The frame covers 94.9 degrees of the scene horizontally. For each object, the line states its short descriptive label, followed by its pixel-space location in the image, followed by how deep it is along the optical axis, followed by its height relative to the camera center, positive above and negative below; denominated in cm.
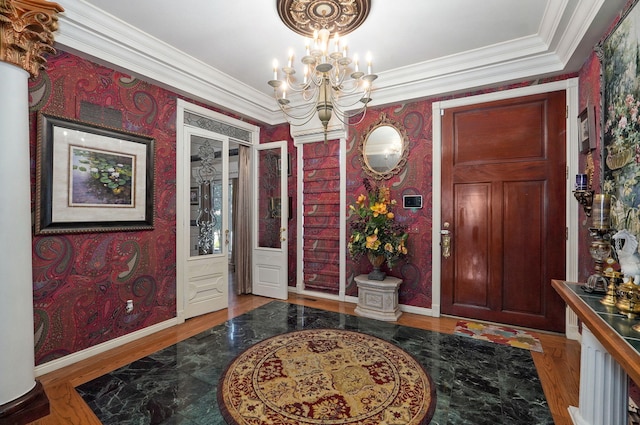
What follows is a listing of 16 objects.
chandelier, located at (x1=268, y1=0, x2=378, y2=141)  203 +155
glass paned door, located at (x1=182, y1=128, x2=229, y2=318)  353 -16
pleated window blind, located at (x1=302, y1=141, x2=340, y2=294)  427 -10
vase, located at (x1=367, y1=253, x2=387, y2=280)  358 -67
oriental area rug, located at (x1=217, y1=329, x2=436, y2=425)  183 -127
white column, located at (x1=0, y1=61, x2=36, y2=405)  177 -18
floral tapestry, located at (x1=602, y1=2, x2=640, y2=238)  175 +60
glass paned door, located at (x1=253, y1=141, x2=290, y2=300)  432 -15
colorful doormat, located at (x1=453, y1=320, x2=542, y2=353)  282 -127
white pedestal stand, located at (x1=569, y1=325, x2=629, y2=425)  154 -95
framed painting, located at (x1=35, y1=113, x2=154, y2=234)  238 +29
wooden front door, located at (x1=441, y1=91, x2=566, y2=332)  304 +2
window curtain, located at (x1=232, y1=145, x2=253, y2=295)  459 -27
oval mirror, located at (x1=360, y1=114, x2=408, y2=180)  377 +81
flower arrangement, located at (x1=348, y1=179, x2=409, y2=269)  349 -25
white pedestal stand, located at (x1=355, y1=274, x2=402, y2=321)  348 -107
